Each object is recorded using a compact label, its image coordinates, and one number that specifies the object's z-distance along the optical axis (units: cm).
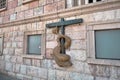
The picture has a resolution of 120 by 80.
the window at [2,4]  930
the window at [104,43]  452
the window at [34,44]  660
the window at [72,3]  576
